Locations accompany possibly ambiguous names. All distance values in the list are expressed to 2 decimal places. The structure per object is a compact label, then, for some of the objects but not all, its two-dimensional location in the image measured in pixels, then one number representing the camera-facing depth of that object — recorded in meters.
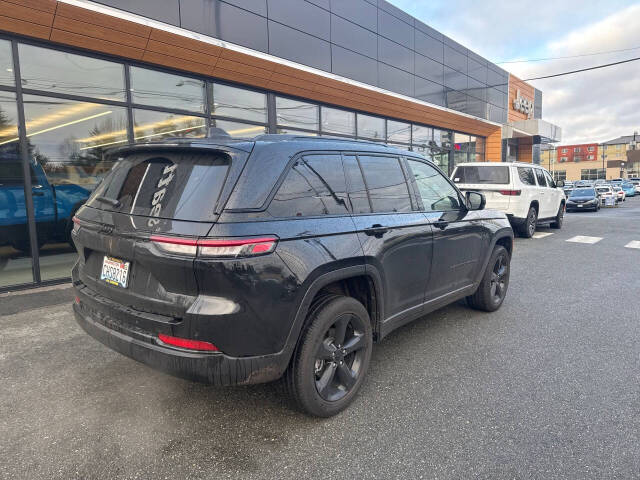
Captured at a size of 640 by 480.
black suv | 2.19
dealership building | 6.06
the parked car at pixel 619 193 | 28.81
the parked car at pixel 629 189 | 40.47
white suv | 10.23
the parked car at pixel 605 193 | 25.12
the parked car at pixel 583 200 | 20.97
